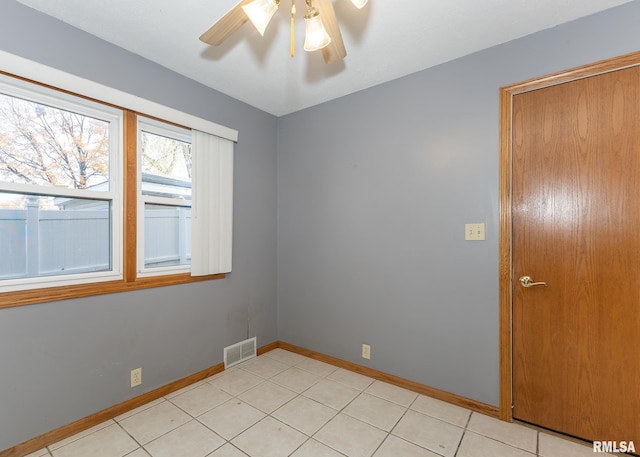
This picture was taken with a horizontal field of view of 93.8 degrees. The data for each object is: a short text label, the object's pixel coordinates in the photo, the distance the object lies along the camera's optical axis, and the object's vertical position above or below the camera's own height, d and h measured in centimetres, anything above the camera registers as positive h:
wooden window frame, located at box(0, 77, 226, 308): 206 +7
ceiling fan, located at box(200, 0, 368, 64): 124 +94
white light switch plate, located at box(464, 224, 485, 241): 212 -2
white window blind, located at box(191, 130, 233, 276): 250 +21
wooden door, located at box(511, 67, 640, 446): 169 -17
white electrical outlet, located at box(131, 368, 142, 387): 215 -107
